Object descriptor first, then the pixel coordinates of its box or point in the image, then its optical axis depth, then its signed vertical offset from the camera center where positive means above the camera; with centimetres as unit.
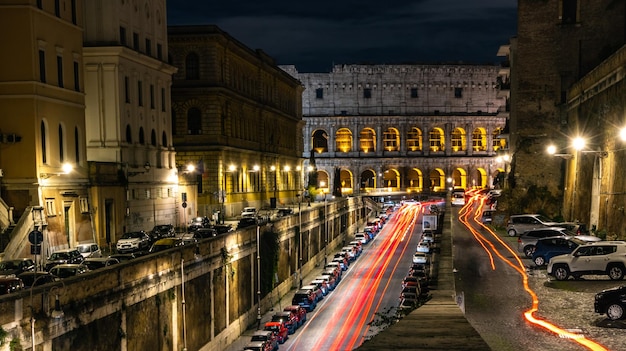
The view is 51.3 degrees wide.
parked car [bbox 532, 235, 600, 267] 3197 -503
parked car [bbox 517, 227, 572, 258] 3612 -509
